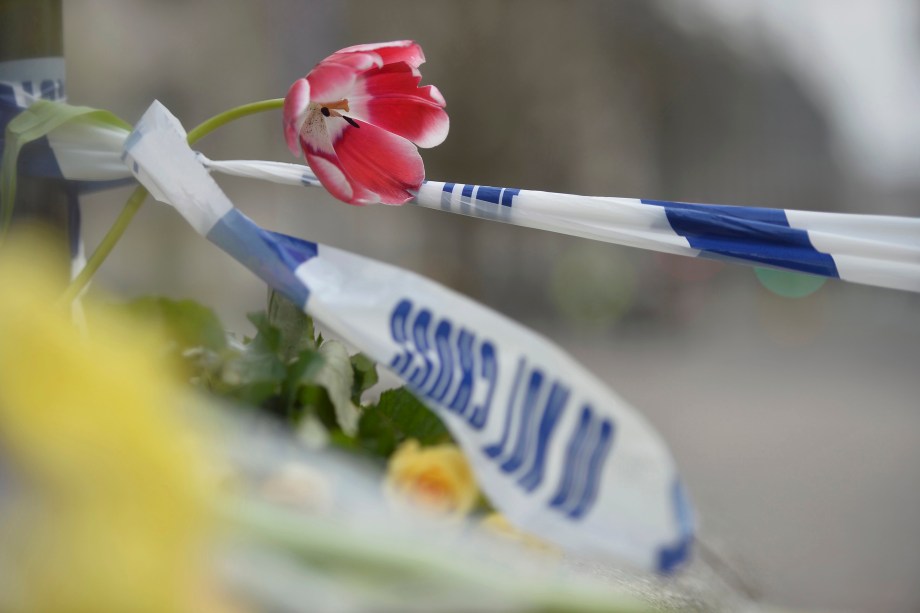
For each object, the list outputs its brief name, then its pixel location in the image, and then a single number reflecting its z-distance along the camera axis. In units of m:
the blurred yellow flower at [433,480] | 1.32
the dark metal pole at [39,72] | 1.49
